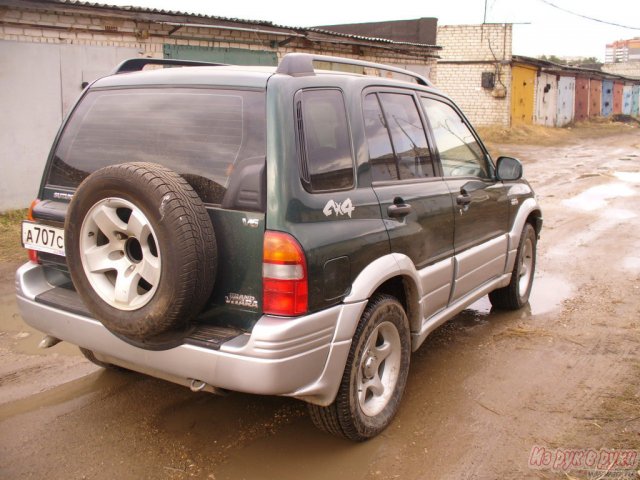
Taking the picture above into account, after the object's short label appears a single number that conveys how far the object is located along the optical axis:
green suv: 2.76
